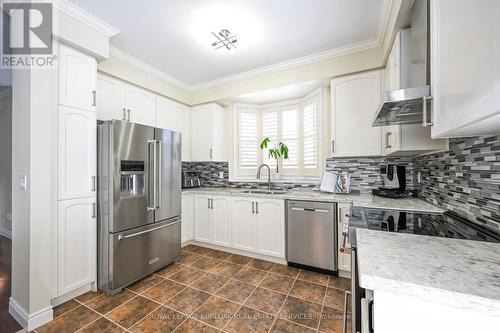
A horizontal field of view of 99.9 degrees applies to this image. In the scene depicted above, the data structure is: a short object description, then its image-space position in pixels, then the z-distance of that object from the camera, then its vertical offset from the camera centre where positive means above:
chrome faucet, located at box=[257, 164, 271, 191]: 3.23 -0.12
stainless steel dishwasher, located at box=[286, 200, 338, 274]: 2.29 -0.78
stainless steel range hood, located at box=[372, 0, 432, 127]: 1.05 +0.38
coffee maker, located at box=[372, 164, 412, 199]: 2.30 -0.13
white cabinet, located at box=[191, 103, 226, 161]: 3.47 +0.58
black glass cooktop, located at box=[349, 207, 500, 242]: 1.01 -0.33
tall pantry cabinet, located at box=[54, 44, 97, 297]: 1.82 -0.05
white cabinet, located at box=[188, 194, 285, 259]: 2.65 -0.77
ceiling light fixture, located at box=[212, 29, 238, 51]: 2.11 +1.33
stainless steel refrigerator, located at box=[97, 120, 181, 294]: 2.01 -0.37
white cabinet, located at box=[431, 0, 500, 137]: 0.52 +0.31
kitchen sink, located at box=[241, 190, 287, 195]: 3.01 -0.37
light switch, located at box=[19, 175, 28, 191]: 1.62 -0.12
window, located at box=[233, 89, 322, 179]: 3.08 +0.51
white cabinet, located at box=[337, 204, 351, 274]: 2.23 -0.73
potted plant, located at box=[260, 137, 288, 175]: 3.11 +0.23
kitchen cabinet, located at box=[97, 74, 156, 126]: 2.42 +0.82
